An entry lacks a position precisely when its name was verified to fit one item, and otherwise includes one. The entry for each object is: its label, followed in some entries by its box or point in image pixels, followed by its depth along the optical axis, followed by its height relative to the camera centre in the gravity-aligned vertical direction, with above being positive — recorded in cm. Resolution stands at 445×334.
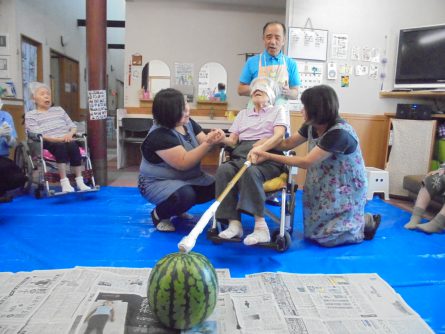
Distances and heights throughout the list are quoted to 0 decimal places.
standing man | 266 +38
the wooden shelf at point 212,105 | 545 +12
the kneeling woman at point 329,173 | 195 -34
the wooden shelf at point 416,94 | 366 +28
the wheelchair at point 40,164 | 307 -53
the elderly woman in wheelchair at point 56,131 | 313 -23
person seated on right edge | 247 -57
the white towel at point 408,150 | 362 -32
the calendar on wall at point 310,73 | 394 +48
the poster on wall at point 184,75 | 538 +56
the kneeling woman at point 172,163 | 212 -33
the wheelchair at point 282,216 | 192 -62
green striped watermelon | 112 -58
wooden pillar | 354 +44
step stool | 365 -66
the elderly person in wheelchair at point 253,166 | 192 -30
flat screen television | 376 +68
